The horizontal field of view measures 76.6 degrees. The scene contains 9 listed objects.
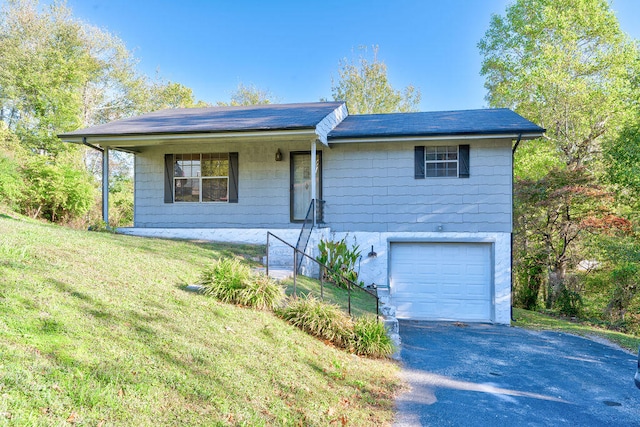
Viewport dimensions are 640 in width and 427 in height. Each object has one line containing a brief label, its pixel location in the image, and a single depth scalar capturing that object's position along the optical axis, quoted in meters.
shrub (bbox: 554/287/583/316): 12.50
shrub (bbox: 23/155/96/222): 13.95
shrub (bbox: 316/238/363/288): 9.76
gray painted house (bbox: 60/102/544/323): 10.22
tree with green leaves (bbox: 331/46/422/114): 23.73
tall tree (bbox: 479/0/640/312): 12.59
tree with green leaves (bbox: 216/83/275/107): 28.89
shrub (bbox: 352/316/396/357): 5.51
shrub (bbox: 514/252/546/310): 13.90
